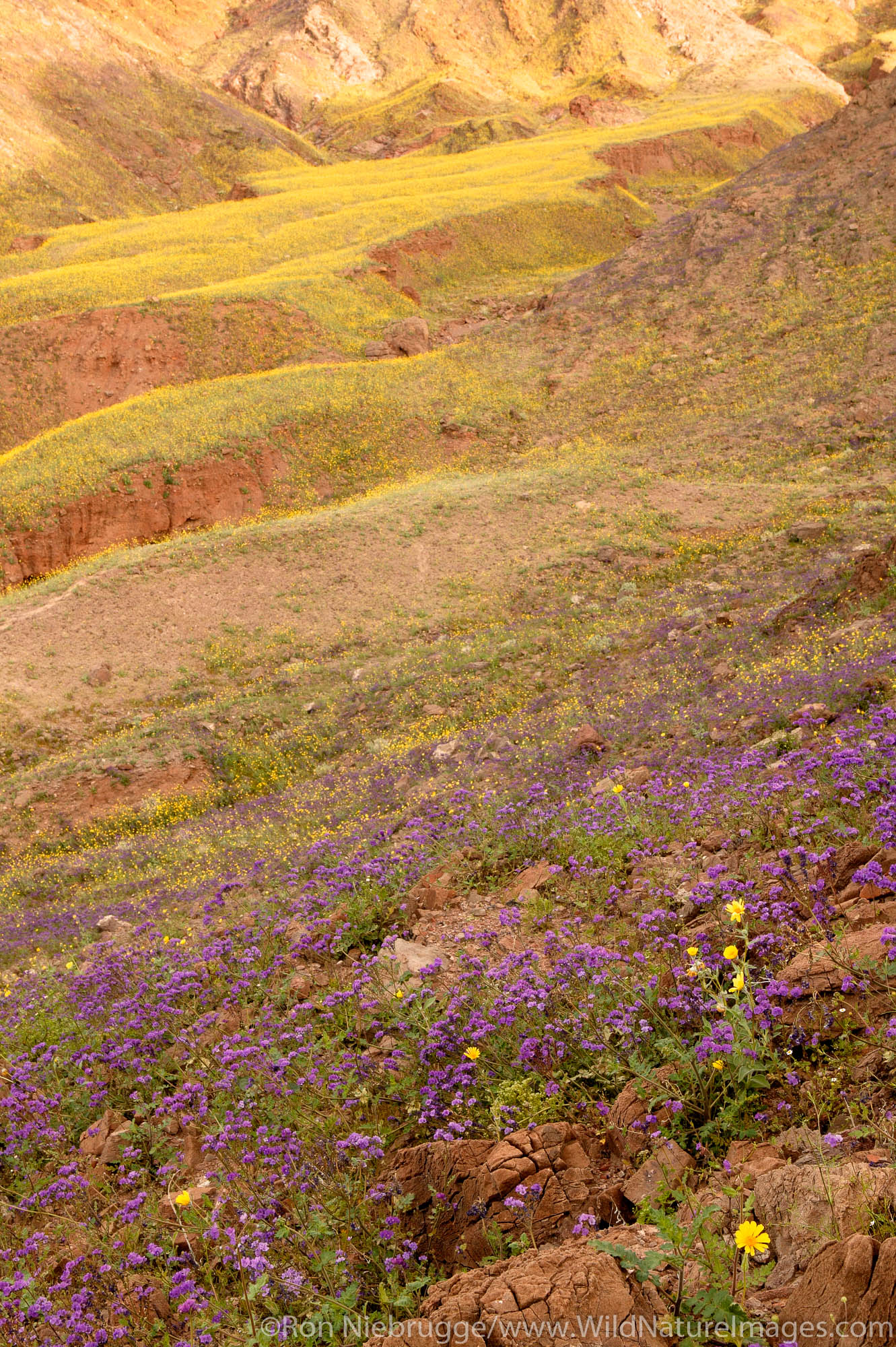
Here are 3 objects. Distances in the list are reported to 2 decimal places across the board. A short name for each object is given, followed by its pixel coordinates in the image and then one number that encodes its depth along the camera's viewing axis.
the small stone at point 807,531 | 18.59
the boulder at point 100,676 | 18.59
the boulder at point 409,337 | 39.88
